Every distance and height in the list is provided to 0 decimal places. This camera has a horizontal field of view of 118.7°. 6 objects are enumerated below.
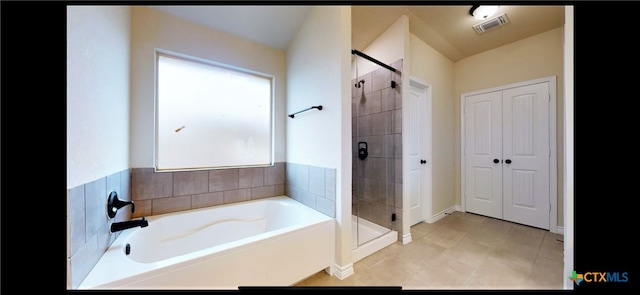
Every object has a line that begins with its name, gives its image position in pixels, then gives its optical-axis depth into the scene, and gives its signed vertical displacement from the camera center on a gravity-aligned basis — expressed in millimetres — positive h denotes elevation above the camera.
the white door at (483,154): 2641 -92
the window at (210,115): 1724 +335
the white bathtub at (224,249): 941 -671
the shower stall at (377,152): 2121 -54
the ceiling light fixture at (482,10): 1839 +1374
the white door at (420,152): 2510 -62
